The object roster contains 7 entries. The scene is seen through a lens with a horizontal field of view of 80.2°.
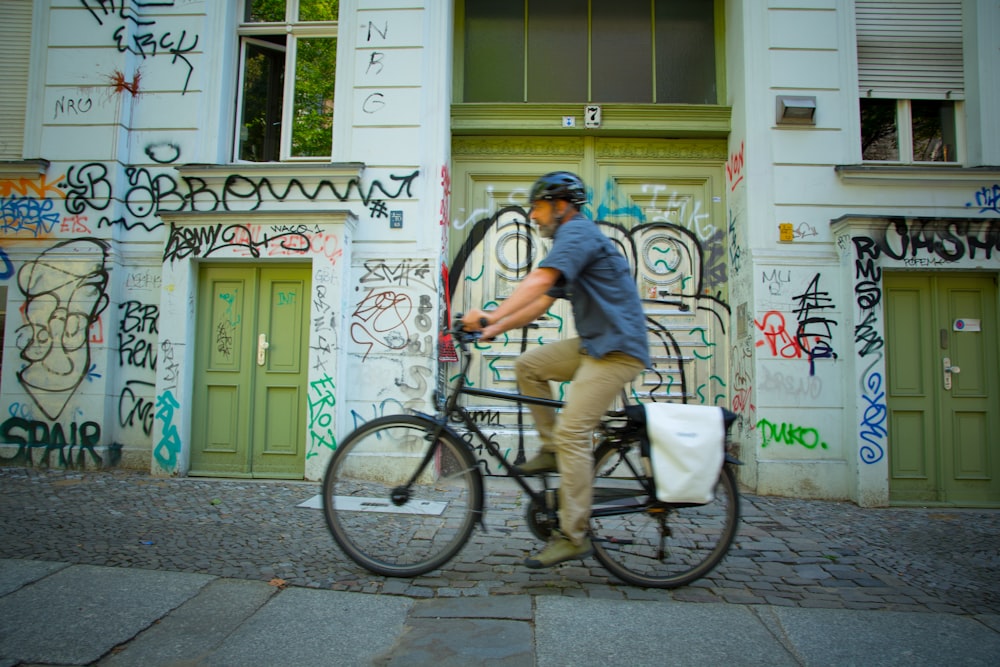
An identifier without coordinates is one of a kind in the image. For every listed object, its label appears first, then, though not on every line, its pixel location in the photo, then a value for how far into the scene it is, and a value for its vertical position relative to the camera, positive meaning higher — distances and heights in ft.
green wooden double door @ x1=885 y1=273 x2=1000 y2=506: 17.93 -0.42
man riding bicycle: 9.13 +0.58
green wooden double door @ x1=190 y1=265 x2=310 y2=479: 19.06 -0.26
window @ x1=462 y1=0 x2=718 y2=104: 21.83 +11.76
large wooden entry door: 20.48 +4.66
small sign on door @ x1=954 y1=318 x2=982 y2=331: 18.31 +1.53
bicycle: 9.68 -2.20
